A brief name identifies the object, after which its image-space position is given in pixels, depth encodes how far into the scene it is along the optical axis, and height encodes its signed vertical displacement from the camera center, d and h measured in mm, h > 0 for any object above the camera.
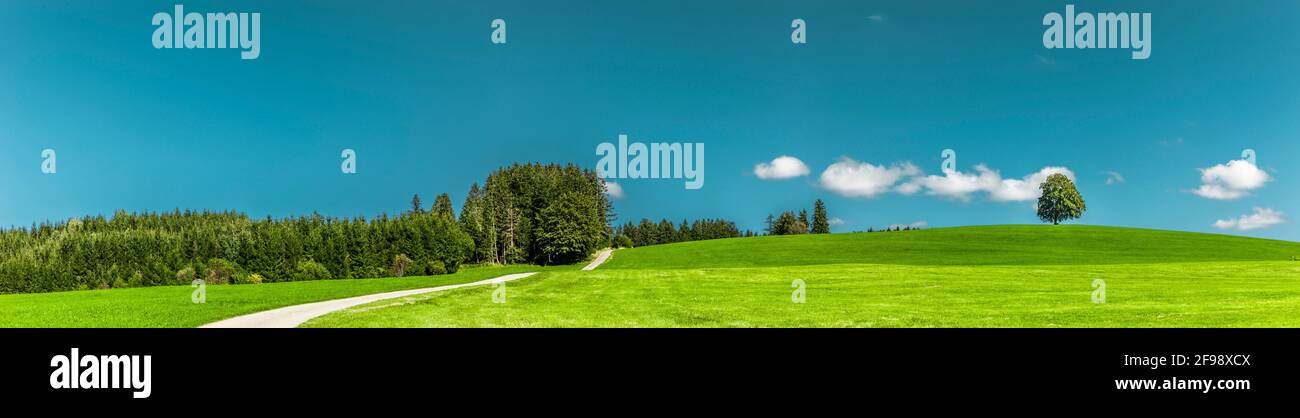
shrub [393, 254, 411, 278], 66438 -5758
